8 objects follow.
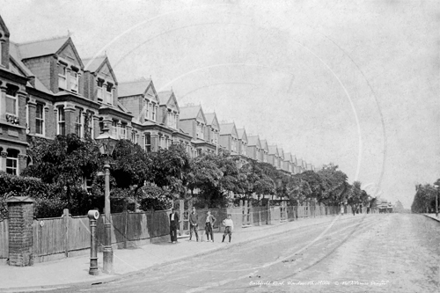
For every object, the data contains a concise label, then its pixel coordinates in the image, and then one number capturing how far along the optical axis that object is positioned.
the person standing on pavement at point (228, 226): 24.80
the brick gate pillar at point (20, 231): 14.70
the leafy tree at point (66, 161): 18.22
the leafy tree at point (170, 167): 22.05
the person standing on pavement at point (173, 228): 23.56
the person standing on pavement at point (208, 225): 25.23
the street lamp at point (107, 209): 13.99
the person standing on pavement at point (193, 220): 25.14
